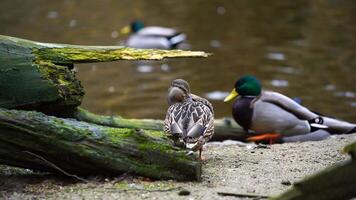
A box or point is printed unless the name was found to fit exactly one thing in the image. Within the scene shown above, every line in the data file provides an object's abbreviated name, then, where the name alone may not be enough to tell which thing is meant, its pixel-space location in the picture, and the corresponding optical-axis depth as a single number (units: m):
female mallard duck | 9.12
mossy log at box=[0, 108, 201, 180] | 8.12
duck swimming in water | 29.66
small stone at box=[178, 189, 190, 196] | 7.91
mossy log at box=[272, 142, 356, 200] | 5.74
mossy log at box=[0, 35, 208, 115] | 8.73
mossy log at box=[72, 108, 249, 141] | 10.91
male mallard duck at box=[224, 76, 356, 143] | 14.88
